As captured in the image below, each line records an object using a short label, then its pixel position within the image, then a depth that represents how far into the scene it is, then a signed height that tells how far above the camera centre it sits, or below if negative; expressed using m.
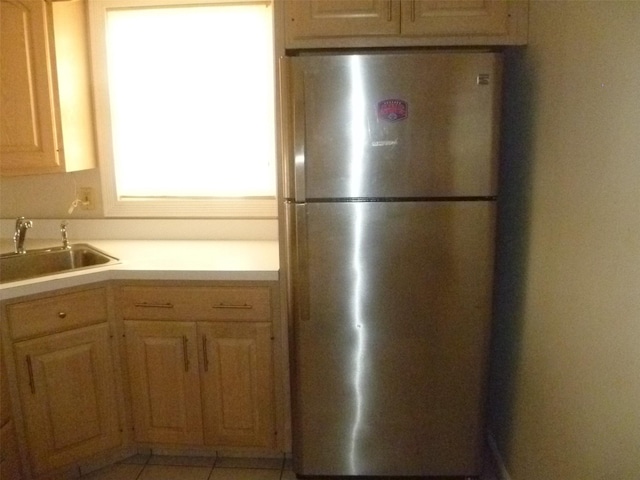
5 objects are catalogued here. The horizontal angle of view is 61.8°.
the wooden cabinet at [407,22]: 1.75 +0.48
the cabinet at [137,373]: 1.94 -0.75
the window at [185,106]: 2.41 +0.31
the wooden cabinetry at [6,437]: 1.86 -0.91
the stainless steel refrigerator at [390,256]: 1.70 -0.29
